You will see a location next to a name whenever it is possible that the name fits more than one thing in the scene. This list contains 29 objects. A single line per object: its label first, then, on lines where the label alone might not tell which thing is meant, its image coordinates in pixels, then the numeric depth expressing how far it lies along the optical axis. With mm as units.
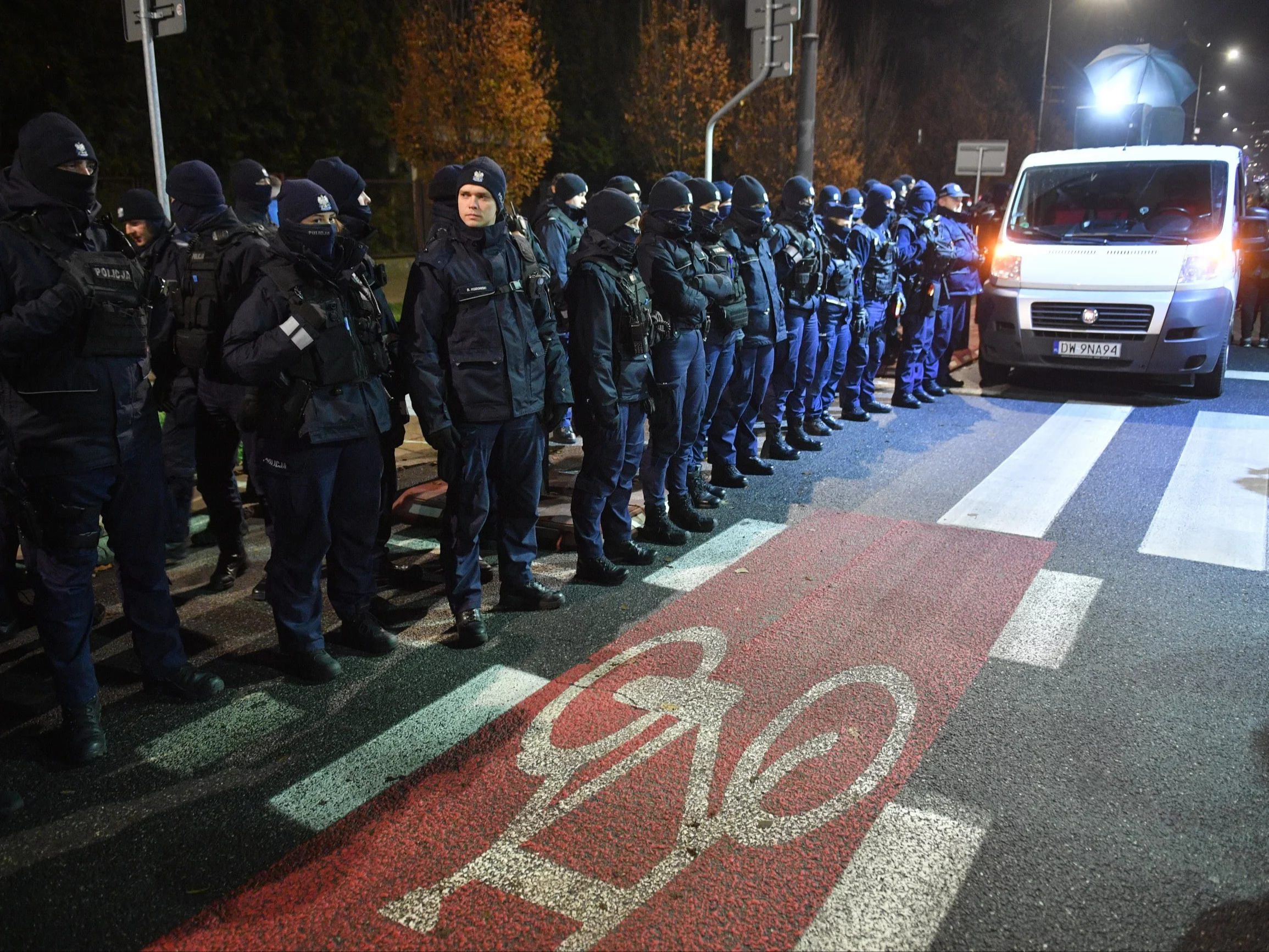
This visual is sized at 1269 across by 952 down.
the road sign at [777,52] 10977
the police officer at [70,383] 3689
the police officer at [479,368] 4672
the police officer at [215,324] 4961
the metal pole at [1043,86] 27561
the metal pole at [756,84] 11066
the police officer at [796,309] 8141
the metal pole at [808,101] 11820
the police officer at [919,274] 10086
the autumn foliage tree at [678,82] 32844
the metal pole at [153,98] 8102
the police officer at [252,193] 6082
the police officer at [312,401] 4242
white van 10266
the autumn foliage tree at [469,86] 25047
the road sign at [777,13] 11055
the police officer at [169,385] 5641
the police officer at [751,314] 7516
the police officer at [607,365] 5426
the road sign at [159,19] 8078
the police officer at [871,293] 9391
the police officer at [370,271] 4855
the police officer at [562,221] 8141
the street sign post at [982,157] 18828
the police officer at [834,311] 8828
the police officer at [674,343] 6133
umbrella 16453
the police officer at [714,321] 6762
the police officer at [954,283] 10594
